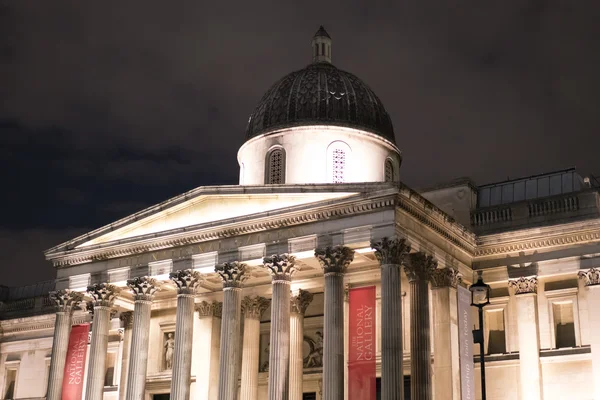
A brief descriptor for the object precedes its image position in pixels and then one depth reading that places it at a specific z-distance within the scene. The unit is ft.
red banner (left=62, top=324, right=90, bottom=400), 117.70
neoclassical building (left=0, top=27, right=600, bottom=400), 98.12
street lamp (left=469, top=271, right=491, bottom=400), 74.38
